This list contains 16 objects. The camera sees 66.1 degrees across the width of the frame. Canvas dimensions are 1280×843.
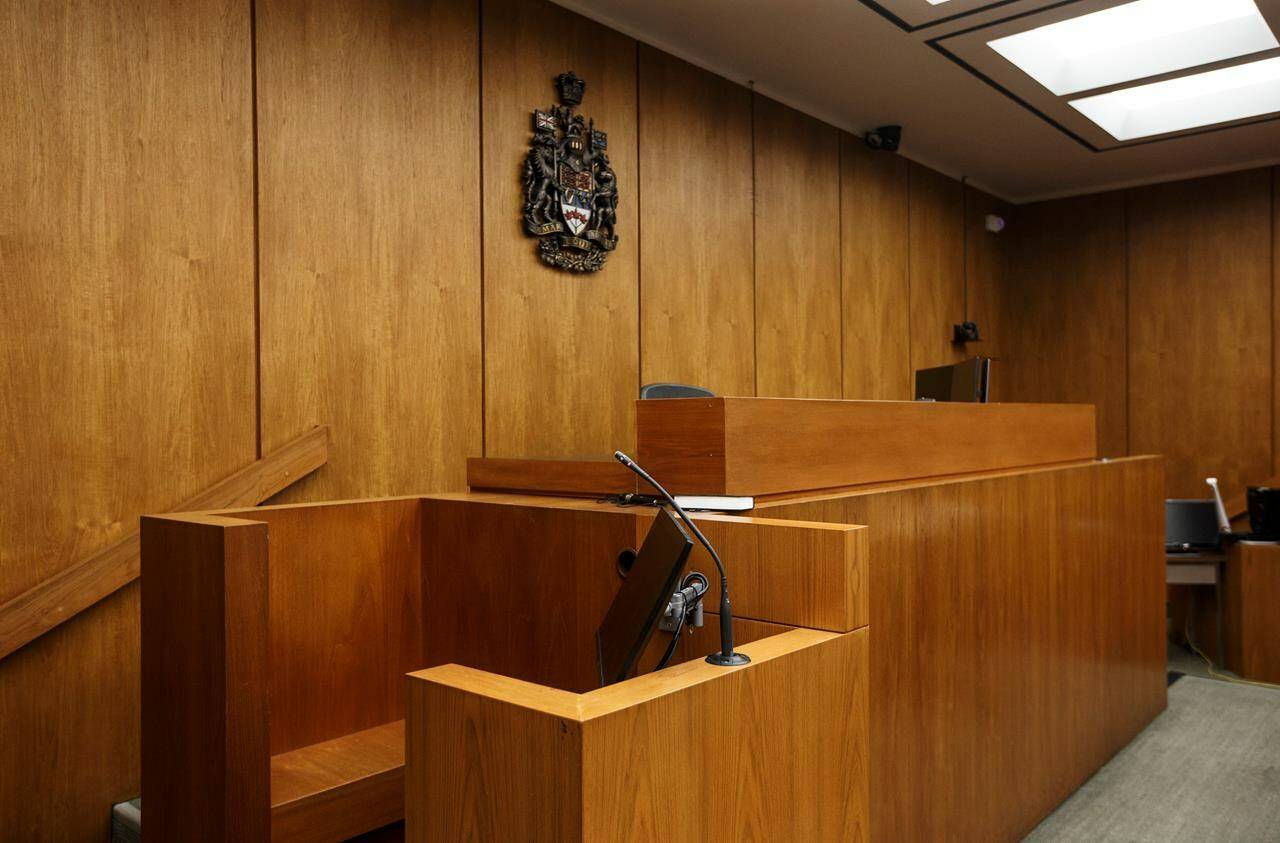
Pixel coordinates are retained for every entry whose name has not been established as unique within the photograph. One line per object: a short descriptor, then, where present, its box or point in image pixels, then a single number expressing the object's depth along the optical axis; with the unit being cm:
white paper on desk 194
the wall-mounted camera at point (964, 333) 634
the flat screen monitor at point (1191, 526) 515
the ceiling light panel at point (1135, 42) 414
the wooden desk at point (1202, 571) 502
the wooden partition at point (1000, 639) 225
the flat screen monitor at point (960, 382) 296
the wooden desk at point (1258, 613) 461
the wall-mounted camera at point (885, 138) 540
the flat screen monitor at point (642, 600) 133
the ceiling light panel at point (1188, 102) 493
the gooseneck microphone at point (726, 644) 136
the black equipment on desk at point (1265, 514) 475
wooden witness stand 122
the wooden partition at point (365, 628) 160
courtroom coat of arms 365
